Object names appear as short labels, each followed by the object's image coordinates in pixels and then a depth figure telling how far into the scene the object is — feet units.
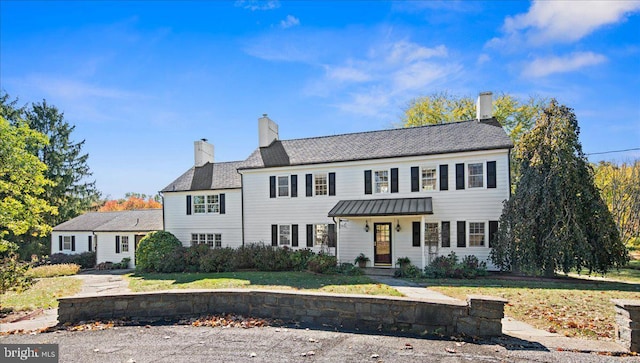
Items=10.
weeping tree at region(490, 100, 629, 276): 39.29
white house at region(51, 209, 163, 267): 76.69
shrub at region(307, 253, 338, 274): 48.42
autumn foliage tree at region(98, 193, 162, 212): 154.91
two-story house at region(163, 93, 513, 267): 49.83
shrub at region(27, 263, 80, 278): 65.26
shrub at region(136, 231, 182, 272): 60.18
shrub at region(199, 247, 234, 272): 56.24
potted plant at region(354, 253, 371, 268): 54.34
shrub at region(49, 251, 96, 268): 80.33
